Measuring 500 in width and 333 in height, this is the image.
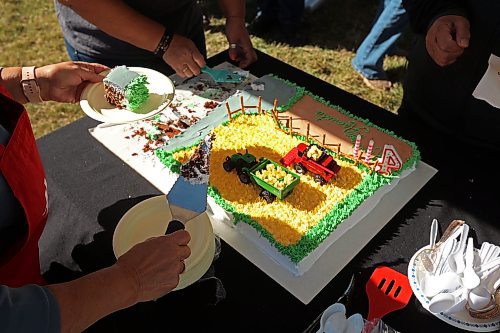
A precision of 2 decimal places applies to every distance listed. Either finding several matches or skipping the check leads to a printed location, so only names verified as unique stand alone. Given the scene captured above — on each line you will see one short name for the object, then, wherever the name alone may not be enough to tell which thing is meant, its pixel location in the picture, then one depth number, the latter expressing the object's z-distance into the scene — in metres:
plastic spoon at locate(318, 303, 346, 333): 0.88
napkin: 1.28
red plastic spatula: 1.01
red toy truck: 1.24
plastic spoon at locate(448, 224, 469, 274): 0.95
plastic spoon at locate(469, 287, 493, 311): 0.93
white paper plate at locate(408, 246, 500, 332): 0.97
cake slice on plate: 1.32
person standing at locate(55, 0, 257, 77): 1.46
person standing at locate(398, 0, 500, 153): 1.29
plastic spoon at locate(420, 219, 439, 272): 1.04
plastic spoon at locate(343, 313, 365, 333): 0.86
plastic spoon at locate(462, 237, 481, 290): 0.92
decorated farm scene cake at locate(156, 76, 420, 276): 1.15
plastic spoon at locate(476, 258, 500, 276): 0.94
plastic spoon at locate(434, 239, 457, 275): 0.97
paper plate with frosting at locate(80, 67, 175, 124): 1.32
